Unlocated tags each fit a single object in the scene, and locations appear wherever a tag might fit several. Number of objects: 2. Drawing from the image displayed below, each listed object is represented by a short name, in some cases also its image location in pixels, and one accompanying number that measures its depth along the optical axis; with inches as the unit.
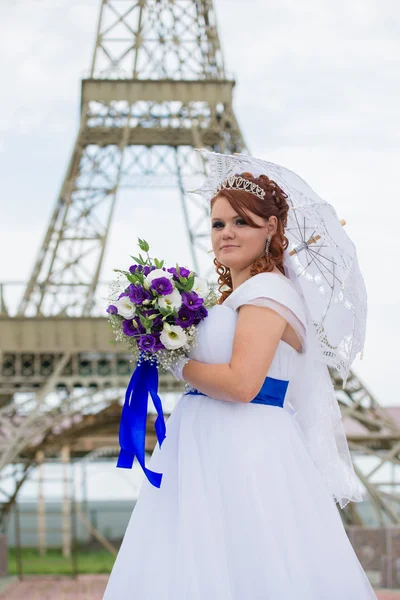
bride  106.3
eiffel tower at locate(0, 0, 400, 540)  596.1
